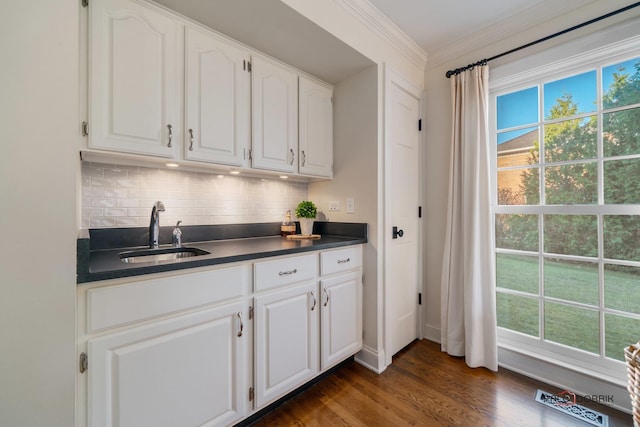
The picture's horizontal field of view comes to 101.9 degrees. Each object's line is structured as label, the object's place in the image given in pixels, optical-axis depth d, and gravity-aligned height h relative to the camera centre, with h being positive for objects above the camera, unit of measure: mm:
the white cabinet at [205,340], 973 -597
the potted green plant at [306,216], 2143 -17
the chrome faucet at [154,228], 1545 -82
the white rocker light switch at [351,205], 2102 +72
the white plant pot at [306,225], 2148 -96
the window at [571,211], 1597 +14
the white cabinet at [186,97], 1213 +677
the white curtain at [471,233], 1963 -154
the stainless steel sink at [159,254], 1442 -235
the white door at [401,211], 2041 +23
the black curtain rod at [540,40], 1501 +1180
